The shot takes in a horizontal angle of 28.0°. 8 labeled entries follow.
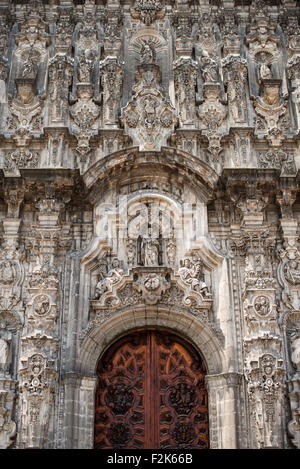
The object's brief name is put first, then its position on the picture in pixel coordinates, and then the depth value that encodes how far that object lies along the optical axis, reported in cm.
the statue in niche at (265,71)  1225
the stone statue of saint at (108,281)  1044
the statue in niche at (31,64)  1218
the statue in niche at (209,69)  1221
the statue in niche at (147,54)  1235
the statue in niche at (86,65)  1217
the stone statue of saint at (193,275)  1048
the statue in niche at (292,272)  1038
